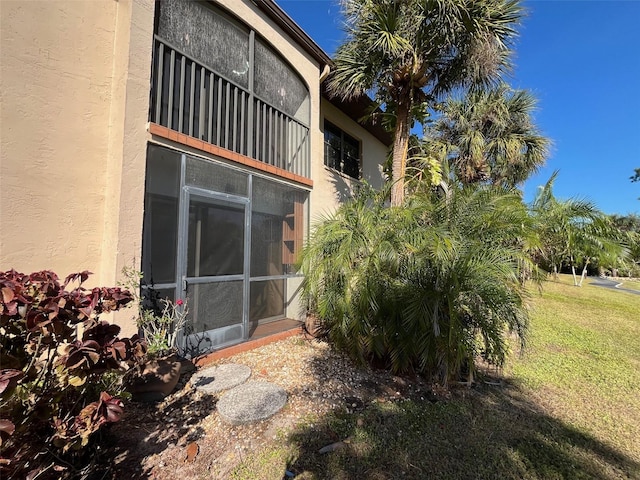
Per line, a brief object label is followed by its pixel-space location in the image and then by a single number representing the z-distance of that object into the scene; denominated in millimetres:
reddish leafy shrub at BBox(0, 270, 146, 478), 1843
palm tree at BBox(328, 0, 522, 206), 5992
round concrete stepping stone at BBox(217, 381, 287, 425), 3455
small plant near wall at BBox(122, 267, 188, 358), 3943
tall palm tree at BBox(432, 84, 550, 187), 11414
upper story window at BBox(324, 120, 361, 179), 9273
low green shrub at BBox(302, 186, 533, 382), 4281
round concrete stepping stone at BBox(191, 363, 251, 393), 4090
